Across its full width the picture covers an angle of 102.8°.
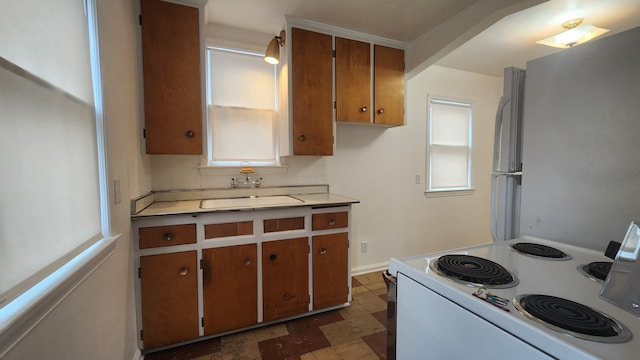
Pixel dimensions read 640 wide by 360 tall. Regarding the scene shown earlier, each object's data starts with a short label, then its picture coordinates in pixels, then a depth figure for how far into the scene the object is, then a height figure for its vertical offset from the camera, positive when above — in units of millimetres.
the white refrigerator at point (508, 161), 1396 +22
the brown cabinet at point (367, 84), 2350 +783
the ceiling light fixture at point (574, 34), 2100 +1102
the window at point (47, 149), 624 +55
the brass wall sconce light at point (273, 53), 2084 +924
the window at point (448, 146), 3240 +252
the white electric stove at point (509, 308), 516 -353
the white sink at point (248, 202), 1868 -293
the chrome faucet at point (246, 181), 2305 -142
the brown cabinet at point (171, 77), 1777 +633
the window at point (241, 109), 2293 +530
